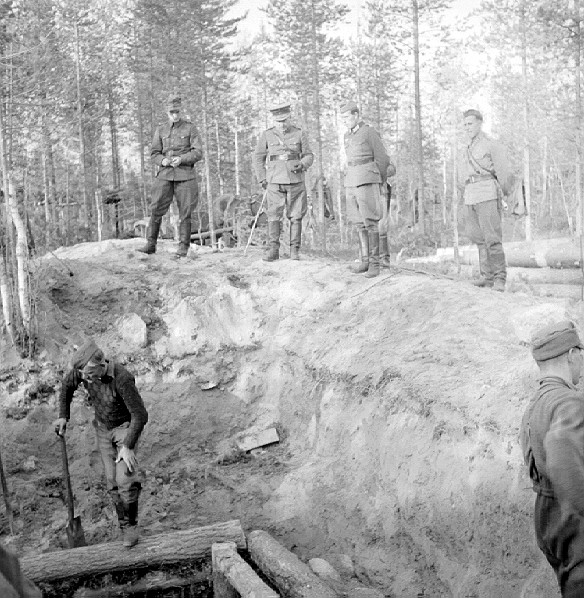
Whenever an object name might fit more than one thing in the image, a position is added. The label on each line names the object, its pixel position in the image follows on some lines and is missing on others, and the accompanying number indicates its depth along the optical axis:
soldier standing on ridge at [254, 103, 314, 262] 9.58
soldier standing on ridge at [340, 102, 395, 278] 8.65
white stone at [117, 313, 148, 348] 8.31
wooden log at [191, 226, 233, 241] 17.12
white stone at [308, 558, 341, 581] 5.25
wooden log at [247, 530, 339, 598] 4.84
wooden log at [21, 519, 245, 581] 5.34
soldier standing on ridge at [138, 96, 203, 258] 9.63
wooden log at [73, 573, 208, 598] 5.56
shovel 5.75
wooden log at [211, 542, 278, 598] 4.91
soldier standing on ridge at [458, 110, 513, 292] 7.82
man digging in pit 5.58
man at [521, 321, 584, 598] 2.56
